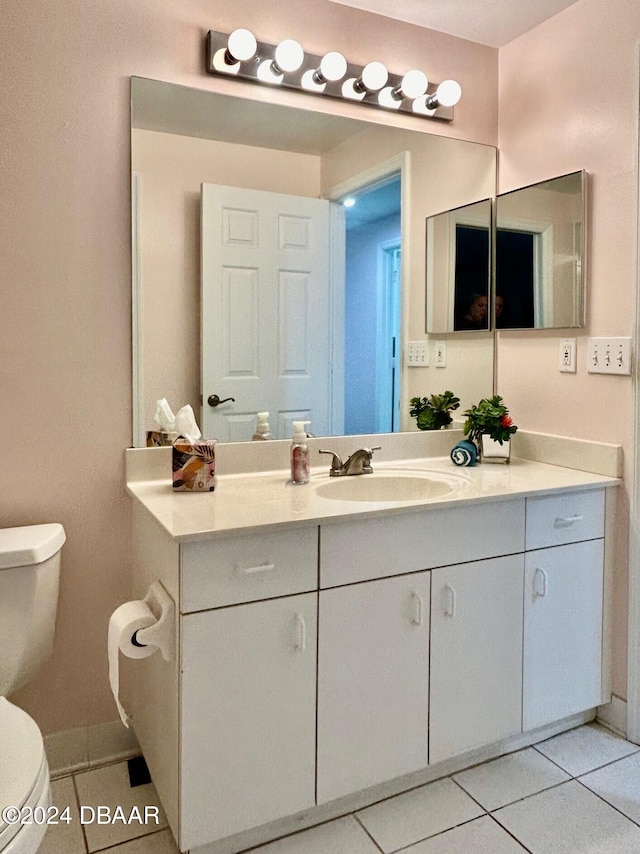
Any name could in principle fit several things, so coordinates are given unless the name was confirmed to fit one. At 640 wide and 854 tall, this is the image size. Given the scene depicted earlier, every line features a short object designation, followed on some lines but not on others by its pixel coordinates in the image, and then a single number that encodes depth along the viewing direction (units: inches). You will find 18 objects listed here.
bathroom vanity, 54.4
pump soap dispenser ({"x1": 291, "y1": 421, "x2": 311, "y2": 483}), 71.7
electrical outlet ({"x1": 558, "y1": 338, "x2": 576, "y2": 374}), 80.9
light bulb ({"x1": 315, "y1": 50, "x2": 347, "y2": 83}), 75.2
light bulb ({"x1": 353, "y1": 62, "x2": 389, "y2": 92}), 77.9
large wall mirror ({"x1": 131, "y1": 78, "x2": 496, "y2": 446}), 70.7
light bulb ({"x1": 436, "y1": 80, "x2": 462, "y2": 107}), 82.4
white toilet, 49.2
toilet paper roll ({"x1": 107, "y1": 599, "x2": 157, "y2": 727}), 55.0
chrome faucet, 76.7
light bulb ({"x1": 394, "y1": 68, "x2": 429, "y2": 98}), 80.9
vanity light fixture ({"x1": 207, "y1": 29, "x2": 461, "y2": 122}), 71.2
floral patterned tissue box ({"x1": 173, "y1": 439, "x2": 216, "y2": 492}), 66.7
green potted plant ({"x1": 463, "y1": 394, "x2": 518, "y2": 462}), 83.4
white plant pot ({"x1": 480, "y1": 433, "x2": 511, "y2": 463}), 84.5
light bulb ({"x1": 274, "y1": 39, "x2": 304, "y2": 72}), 72.2
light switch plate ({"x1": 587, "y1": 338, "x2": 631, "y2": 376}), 74.0
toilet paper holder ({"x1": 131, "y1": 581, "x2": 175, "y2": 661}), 54.1
